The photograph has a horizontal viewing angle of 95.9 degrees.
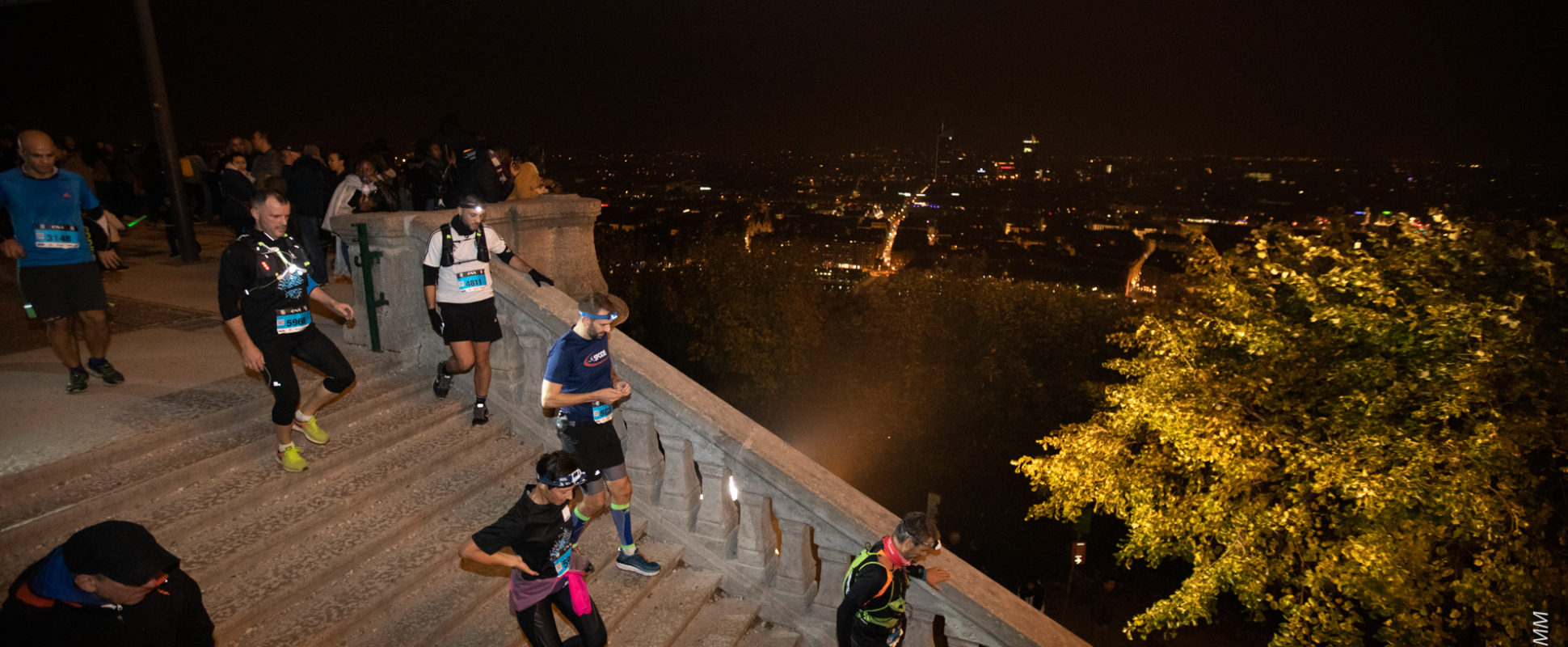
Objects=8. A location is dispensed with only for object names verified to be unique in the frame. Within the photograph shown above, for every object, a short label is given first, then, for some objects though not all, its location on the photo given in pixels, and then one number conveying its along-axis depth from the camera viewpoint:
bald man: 4.61
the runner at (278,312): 4.08
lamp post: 8.47
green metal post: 5.80
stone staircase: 3.78
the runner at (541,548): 3.40
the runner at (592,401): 4.24
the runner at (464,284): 5.02
